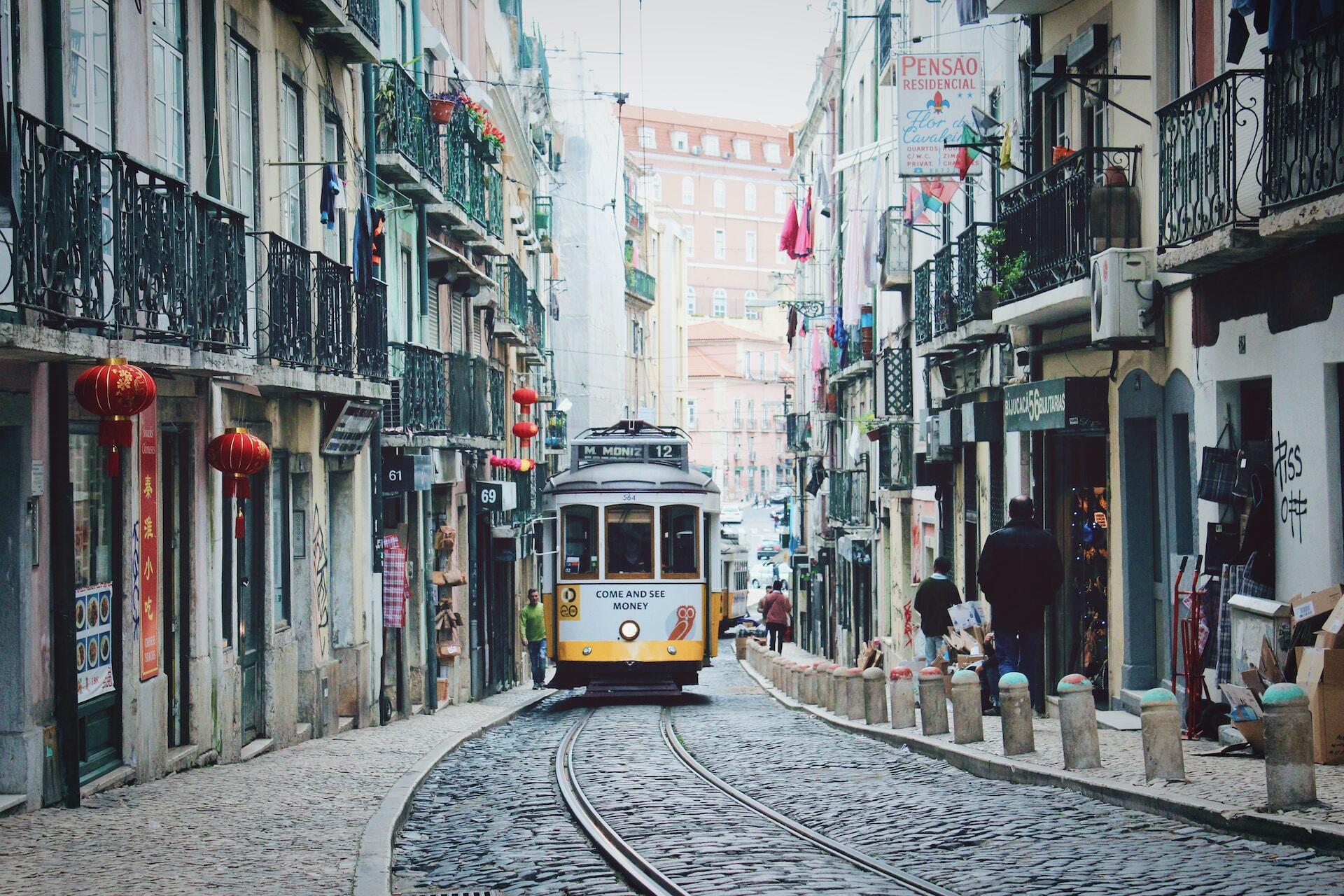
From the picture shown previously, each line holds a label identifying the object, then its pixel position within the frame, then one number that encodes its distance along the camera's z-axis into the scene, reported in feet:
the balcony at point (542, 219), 147.43
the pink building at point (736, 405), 326.44
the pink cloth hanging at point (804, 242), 132.87
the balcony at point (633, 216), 237.86
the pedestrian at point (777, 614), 132.57
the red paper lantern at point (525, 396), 110.11
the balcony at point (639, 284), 237.66
